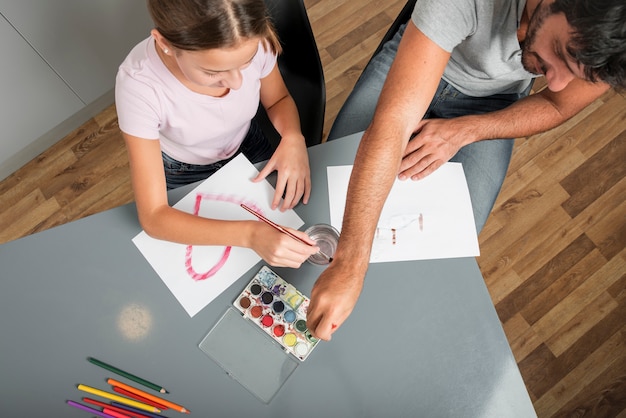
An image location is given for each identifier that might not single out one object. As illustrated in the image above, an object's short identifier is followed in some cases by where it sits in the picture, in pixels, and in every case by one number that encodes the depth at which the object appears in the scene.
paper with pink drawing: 0.88
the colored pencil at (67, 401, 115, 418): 0.84
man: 0.80
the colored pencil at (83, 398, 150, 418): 0.83
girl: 0.75
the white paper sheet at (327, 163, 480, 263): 0.91
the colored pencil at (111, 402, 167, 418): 0.83
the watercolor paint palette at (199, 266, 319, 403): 0.84
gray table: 0.83
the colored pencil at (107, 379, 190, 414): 0.83
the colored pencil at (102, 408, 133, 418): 0.83
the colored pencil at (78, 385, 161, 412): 0.83
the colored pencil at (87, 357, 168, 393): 0.83
